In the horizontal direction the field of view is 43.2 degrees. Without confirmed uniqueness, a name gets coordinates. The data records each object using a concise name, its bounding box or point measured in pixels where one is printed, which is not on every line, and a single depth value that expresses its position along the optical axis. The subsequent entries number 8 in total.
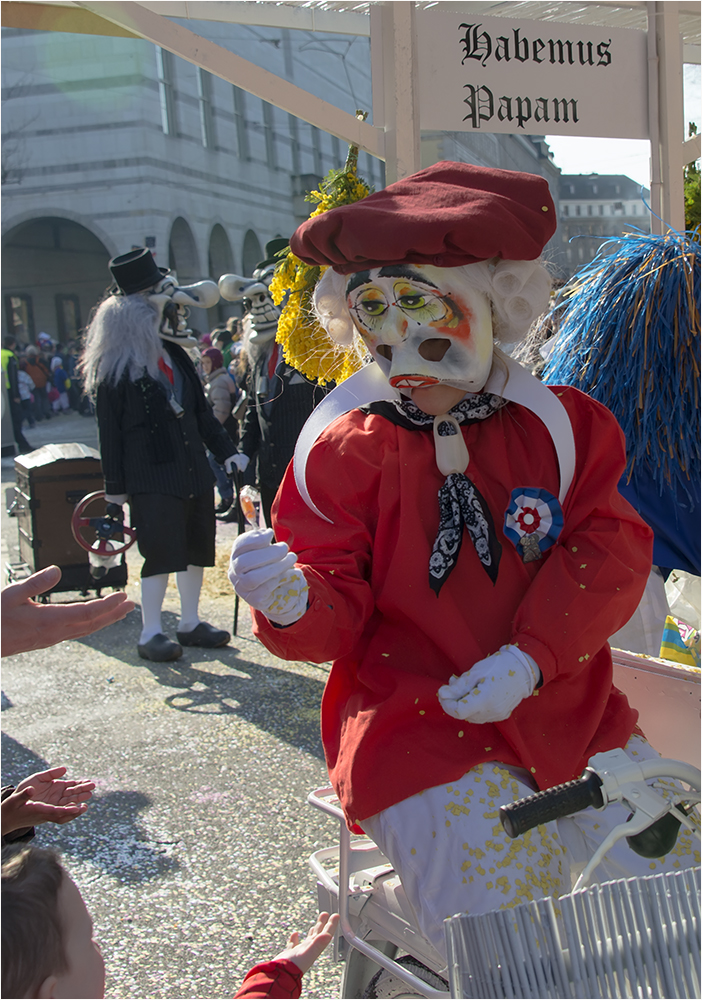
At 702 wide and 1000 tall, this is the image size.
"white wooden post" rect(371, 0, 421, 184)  2.65
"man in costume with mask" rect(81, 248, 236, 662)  4.70
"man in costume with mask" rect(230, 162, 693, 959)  1.54
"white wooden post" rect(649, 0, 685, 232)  3.06
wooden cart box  5.77
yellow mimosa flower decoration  2.25
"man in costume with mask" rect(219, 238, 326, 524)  4.79
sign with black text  2.72
